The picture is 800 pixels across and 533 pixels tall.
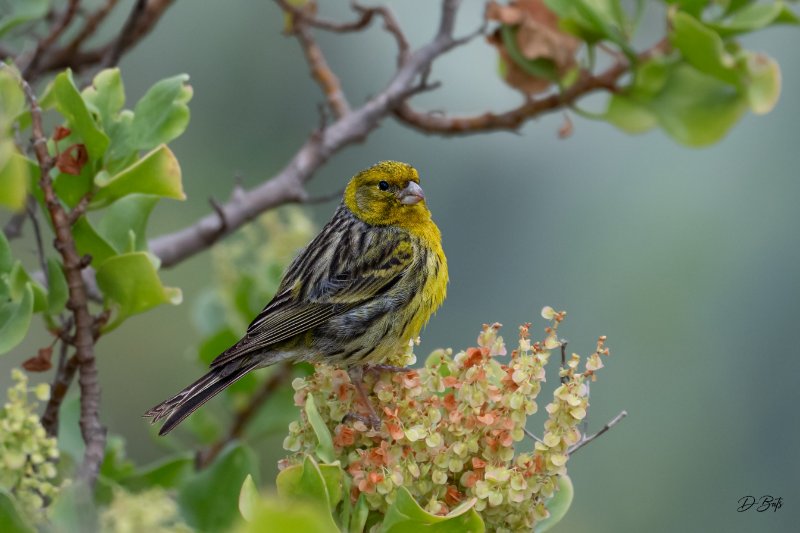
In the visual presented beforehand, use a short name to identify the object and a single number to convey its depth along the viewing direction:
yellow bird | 6.35
